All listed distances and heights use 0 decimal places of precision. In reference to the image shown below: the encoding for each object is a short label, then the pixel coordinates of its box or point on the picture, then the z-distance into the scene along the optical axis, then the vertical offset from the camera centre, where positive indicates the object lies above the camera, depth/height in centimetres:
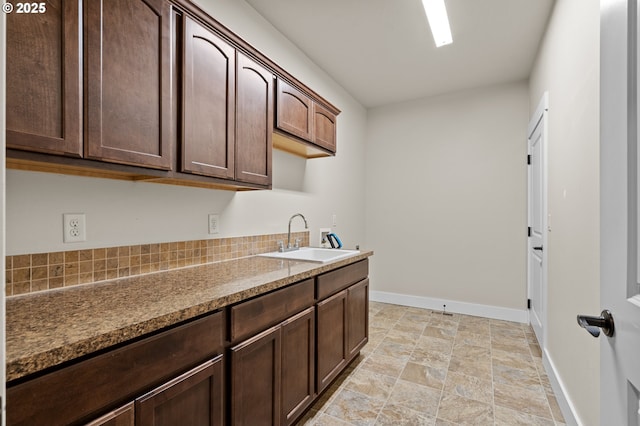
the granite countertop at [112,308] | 75 -33
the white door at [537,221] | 262 -9
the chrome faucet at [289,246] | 258 -30
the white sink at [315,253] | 245 -34
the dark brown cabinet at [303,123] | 215 +68
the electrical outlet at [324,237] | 321 -27
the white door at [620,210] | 64 +0
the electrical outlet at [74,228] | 132 -7
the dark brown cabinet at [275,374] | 129 -78
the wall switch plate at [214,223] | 200 -8
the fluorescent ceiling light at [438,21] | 226 +151
